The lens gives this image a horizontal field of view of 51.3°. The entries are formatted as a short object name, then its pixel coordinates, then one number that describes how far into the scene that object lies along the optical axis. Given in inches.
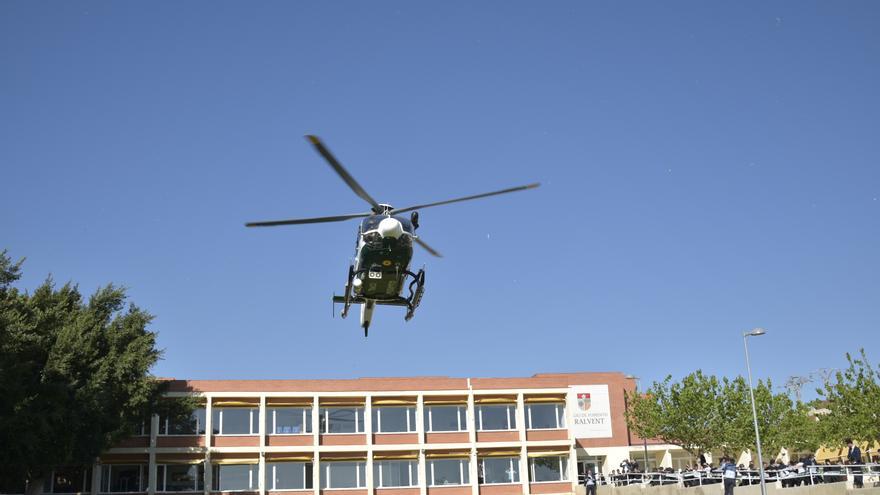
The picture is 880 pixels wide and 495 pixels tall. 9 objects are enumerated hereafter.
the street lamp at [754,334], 1446.9
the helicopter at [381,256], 872.3
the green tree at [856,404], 1785.2
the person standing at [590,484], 1897.1
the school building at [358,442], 2037.4
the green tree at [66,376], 1429.6
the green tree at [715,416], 2090.3
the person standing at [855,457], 1316.4
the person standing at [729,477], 1208.2
